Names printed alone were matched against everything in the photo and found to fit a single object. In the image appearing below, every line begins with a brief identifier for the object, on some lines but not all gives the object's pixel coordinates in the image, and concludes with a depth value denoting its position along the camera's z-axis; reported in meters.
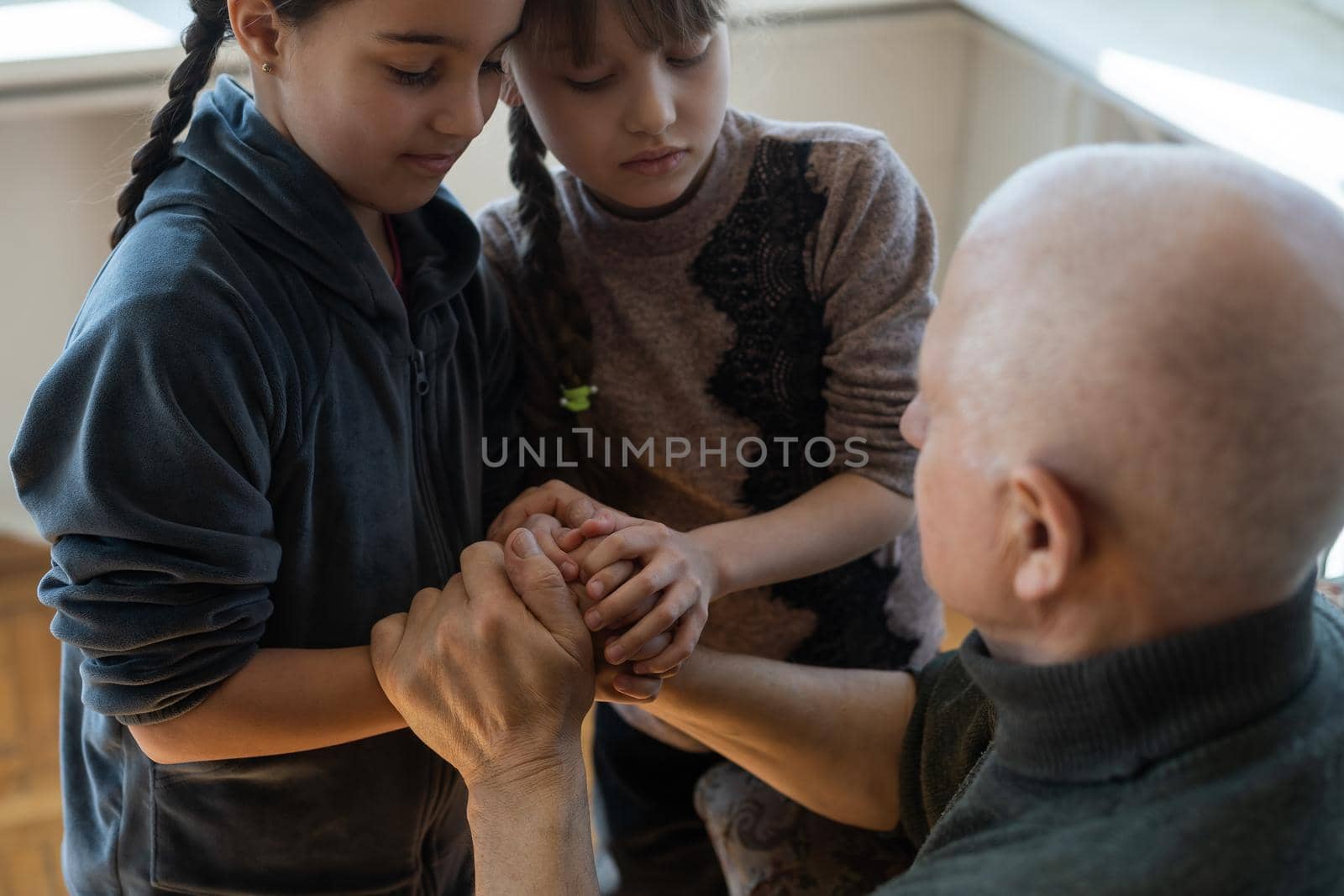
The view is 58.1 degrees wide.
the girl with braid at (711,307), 1.14
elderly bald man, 0.66
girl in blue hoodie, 0.88
